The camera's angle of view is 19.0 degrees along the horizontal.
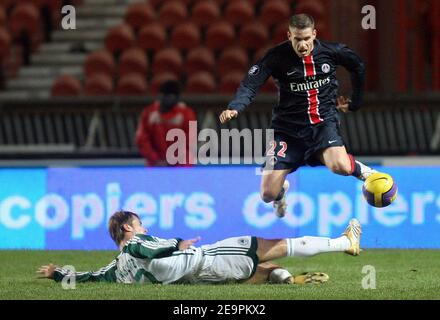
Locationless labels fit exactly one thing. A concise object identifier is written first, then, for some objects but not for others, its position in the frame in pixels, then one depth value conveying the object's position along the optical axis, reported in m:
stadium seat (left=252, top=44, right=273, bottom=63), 17.99
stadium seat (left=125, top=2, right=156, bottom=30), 19.09
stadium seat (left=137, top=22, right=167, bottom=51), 18.70
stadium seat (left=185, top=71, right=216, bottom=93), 17.97
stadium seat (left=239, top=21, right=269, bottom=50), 18.19
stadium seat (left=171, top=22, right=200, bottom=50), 18.53
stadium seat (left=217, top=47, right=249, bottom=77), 18.05
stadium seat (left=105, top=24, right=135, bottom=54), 18.91
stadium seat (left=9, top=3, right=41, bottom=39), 19.30
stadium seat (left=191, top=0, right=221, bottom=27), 18.67
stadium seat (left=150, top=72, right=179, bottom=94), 18.08
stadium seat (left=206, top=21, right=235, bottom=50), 18.34
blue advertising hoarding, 12.70
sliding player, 9.60
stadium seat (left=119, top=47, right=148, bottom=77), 18.52
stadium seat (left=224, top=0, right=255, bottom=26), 18.50
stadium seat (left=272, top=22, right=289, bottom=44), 17.92
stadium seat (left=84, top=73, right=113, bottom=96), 18.27
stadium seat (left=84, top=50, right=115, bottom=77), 18.62
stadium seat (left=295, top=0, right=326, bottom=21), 17.97
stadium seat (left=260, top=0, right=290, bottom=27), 18.30
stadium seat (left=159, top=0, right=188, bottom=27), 18.84
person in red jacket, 14.90
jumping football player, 10.56
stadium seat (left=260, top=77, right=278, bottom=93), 17.72
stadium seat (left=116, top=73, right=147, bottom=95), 18.14
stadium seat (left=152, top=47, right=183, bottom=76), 18.34
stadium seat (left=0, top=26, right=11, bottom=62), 18.94
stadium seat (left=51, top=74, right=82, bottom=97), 18.34
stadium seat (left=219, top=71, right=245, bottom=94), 17.84
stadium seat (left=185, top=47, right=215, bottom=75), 18.25
